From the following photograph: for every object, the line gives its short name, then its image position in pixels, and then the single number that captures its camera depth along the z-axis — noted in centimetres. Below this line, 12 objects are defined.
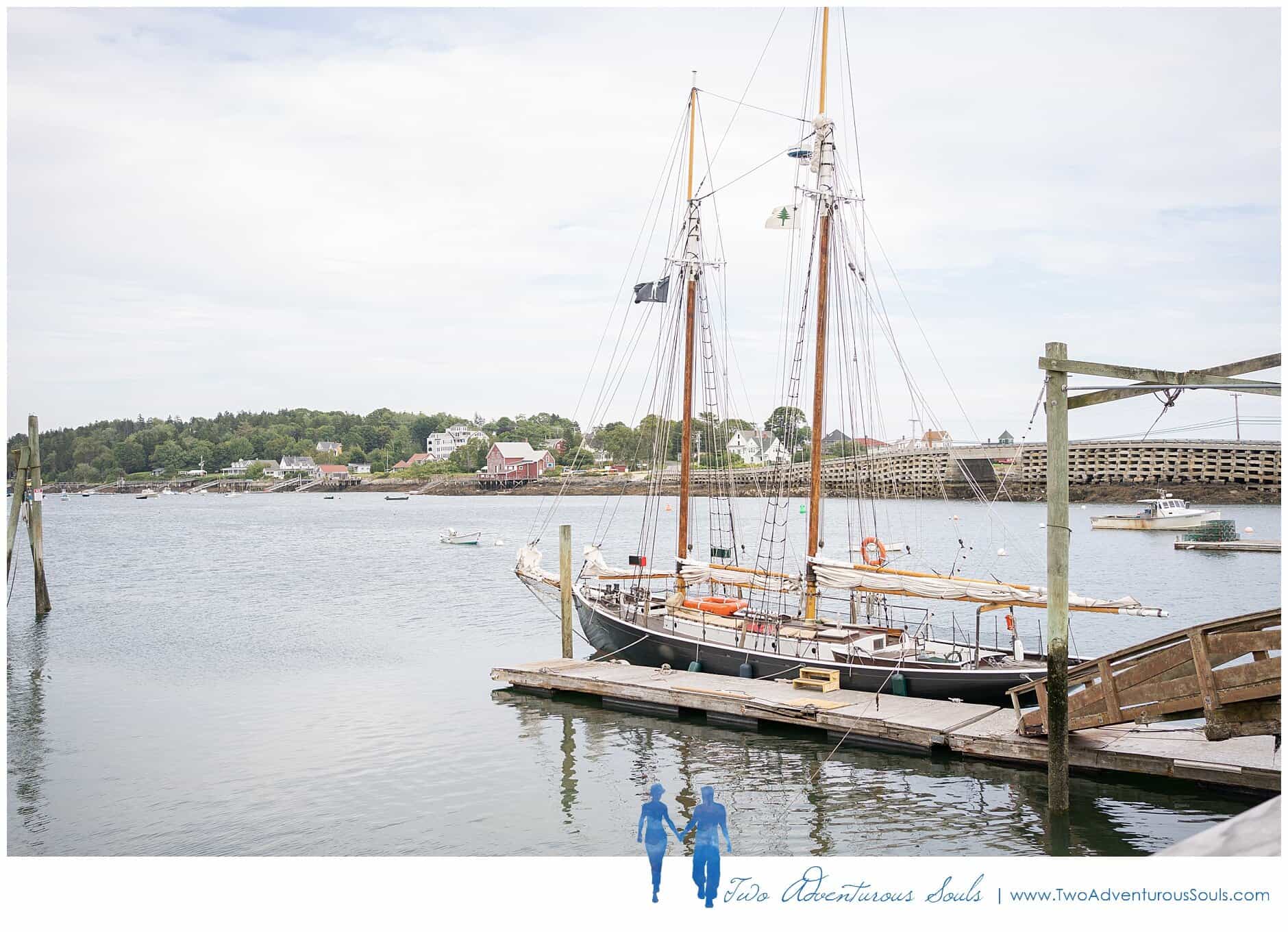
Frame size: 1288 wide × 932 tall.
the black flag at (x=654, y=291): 2291
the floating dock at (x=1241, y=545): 5256
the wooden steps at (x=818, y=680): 1731
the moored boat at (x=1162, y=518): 6538
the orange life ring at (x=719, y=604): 2206
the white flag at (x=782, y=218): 2191
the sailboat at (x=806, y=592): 1759
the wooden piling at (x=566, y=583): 2102
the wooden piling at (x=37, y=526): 2827
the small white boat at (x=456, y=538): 6366
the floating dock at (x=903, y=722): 1284
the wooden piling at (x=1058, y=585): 1161
